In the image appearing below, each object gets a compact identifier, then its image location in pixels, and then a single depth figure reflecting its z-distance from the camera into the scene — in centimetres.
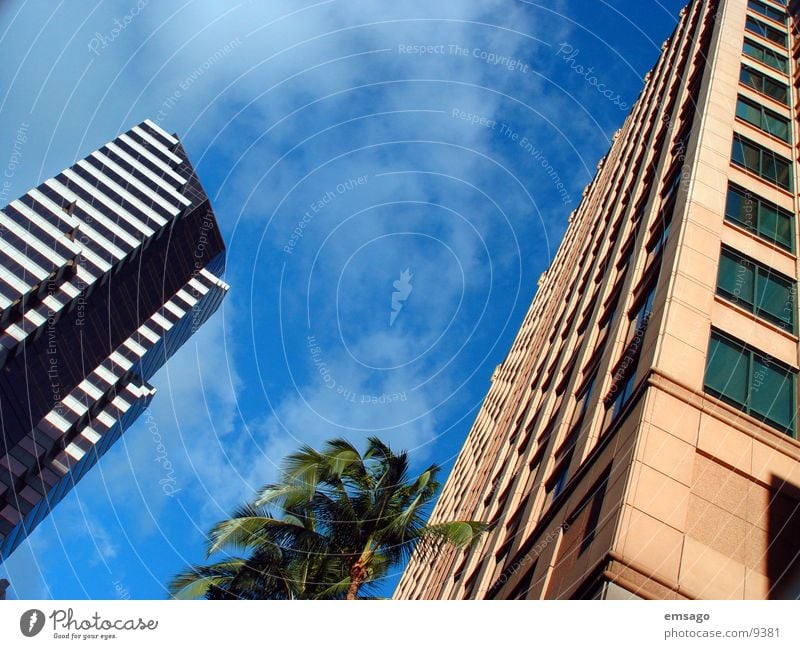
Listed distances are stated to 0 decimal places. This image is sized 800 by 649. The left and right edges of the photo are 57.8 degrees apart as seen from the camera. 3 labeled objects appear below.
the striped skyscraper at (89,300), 7531
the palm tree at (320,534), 1786
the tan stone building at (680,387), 1437
